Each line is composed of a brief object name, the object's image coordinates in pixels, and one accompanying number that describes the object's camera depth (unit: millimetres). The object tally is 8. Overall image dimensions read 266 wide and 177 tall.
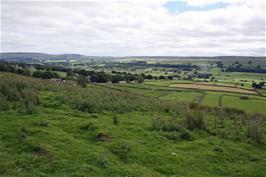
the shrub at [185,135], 15732
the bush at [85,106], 21319
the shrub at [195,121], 17828
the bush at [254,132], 16098
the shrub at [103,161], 10850
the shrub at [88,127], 15752
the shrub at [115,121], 17905
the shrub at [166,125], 16844
